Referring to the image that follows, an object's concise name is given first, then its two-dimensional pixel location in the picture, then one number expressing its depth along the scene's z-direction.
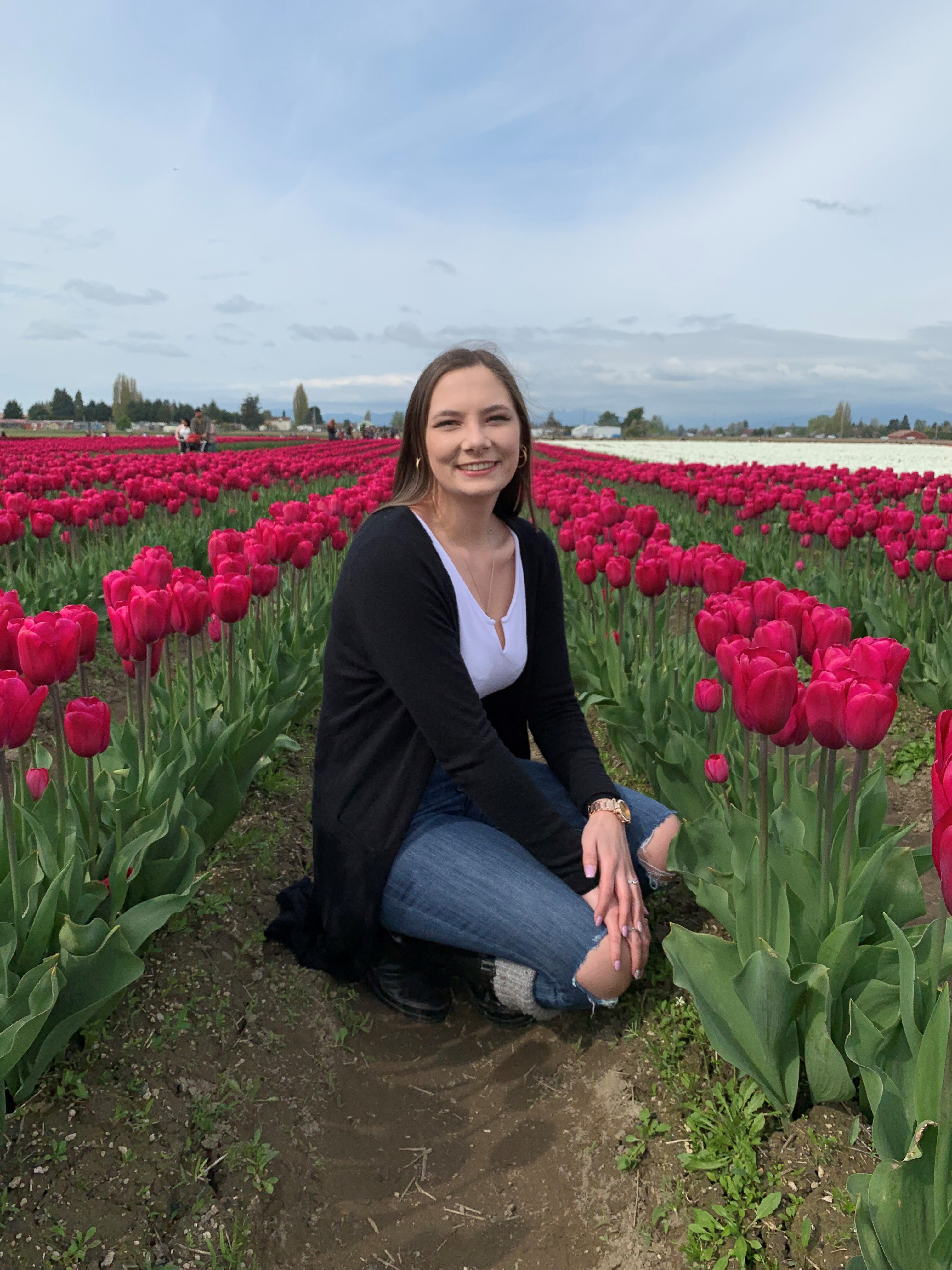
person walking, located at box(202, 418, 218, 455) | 25.53
